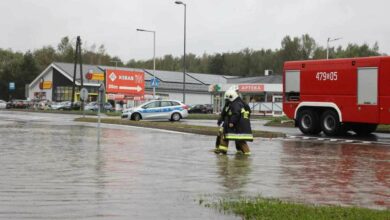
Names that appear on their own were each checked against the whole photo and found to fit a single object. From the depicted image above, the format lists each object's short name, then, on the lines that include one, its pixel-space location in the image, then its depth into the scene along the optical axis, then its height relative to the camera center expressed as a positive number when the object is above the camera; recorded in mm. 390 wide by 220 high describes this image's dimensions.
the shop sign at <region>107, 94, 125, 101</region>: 64000 +1237
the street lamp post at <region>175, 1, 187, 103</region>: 50369 +9193
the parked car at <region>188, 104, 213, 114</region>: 69381 -107
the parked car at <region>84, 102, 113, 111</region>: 68825 -15
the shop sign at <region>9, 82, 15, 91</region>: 96375 +3418
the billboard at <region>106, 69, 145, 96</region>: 62406 +2813
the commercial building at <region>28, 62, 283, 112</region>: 64625 +3117
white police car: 36688 -215
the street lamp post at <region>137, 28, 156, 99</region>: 58875 +6729
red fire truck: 21141 +633
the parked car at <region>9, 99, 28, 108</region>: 82625 +220
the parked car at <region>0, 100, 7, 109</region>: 84062 +49
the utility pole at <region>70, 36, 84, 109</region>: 72625 +7734
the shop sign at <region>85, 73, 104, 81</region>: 74962 +4145
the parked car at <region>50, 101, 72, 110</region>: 71738 +31
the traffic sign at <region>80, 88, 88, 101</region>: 32600 +774
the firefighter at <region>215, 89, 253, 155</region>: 14039 -356
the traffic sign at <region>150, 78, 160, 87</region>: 53888 +2370
